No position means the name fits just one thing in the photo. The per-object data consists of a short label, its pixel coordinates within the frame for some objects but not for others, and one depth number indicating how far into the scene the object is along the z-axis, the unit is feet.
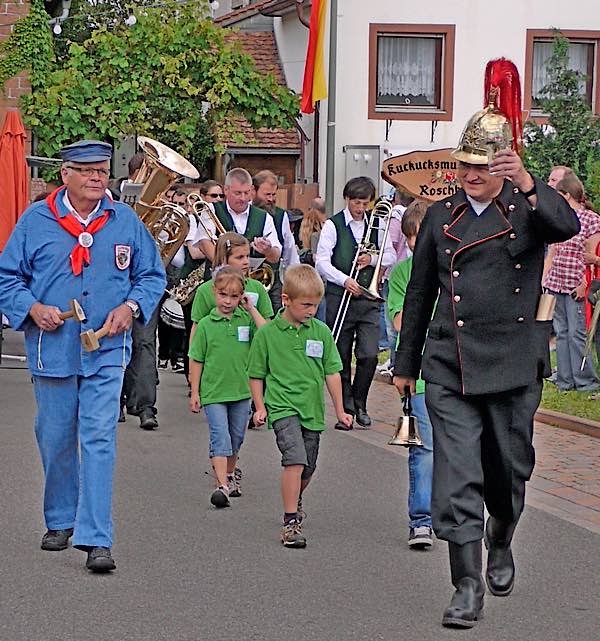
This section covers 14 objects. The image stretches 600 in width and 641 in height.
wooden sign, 61.93
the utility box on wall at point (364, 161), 89.71
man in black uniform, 20.12
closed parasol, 56.80
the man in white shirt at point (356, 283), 40.86
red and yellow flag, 70.33
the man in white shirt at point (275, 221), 40.60
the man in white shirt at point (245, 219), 38.68
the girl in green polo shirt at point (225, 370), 29.35
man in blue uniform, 23.45
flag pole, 64.13
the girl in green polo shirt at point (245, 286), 31.83
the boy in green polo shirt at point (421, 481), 25.44
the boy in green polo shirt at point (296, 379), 25.70
